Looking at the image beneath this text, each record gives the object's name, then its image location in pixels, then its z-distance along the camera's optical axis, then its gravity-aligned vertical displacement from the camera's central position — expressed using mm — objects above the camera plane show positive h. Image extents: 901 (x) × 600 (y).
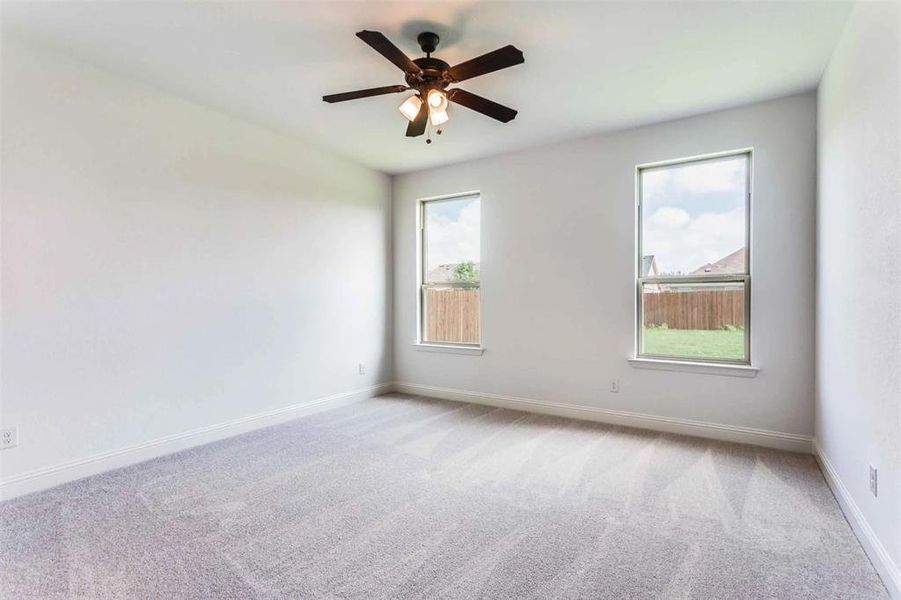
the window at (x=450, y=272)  4867 +297
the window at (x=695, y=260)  3504 +324
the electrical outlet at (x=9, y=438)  2457 -815
